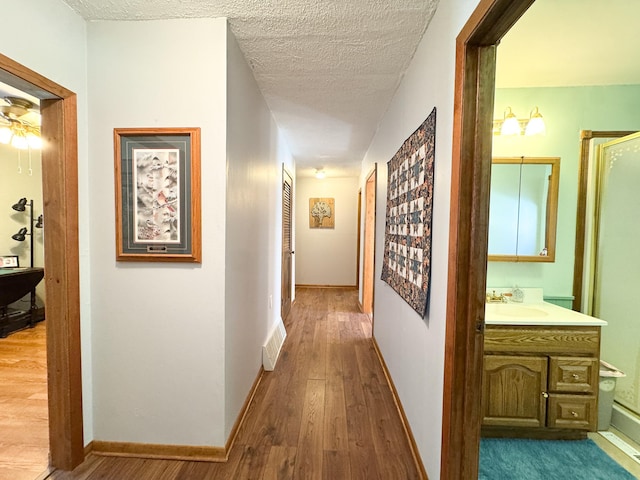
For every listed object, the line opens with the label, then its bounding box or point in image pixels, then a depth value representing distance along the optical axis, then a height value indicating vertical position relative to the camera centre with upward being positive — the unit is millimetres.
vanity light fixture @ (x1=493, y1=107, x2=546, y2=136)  1860 +724
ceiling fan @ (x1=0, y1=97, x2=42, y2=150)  2225 +910
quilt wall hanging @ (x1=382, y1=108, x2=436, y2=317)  1393 +70
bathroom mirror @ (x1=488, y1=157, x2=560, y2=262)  2000 +150
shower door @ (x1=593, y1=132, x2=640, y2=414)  1829 -200
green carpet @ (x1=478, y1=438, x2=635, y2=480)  1455 -1282
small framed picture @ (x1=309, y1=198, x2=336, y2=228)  5809 +315
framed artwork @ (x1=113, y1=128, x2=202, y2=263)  1450 +154
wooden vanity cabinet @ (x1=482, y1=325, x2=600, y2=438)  1623 -865
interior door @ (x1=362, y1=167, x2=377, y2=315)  4031 -441
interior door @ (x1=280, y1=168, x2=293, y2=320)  3633 -267
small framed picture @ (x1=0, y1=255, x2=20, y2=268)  3366 -490
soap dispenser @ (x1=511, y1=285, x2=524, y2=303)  2014 -475
